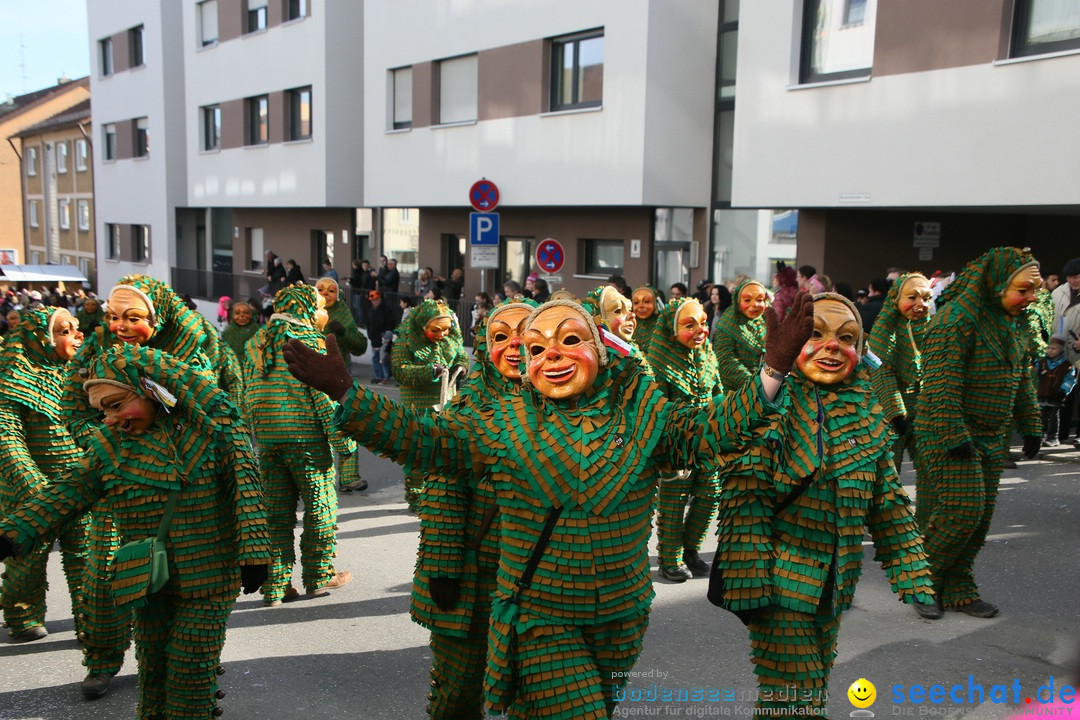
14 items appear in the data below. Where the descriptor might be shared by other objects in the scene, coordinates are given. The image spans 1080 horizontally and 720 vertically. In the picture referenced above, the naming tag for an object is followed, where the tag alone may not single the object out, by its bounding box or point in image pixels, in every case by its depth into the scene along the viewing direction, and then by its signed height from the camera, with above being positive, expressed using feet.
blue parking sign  41.81 +0.95
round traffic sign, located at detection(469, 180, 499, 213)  42.06 +2.47
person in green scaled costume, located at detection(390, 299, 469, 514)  26.73 -3.00
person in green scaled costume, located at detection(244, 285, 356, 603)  20.26 -4.38
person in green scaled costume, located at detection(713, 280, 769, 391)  24.73 -2.15
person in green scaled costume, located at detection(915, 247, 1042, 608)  19.02 -3.07
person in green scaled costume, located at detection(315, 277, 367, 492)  30.53 -2.84
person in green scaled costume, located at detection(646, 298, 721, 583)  21.77 -3.24
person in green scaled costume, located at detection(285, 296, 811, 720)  10.71 -2.80
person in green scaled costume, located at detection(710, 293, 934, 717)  12.74 -3.74
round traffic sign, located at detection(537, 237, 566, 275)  43.21 -0.15
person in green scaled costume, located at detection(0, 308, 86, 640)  18.07 -4.03
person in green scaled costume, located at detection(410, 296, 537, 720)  13.53 -4.88
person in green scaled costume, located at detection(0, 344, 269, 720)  13.42 -3.74
